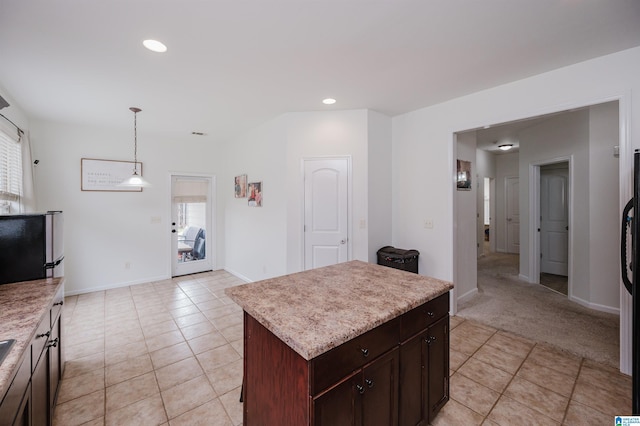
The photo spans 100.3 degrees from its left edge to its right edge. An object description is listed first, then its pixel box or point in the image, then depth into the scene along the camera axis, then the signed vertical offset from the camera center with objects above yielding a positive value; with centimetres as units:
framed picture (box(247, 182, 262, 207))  446 +32
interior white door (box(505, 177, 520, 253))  714 -2
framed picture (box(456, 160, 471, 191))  368 +52
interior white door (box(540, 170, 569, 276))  504 -20
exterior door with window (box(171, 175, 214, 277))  535 -25
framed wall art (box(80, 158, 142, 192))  439 +66
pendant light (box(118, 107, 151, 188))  362 +97
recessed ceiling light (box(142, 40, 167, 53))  207 +133
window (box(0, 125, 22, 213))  297 +48
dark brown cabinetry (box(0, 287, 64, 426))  105 -83
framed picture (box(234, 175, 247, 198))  493 +50
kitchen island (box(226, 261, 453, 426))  113 -68
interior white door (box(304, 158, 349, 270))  366 +1
